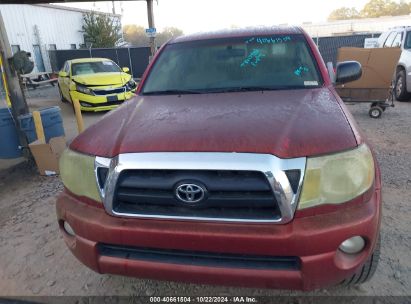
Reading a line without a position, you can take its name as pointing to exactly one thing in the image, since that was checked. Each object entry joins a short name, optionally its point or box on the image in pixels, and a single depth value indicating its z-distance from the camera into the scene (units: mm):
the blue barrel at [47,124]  5266
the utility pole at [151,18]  13543
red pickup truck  1695
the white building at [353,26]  33625
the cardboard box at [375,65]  7258
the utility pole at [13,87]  5270
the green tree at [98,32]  29109
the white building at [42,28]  22344
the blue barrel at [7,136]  5312
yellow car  9547
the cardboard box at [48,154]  4734
